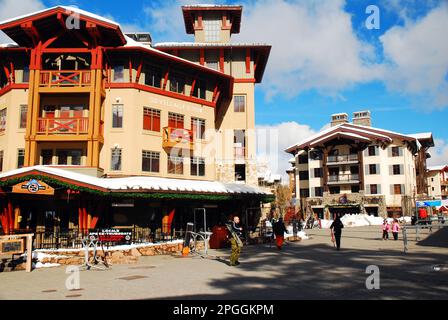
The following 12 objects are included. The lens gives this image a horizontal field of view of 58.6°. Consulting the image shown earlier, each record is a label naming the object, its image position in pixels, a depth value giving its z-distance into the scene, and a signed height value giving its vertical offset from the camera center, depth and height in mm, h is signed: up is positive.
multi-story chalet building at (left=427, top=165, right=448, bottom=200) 90062 +6500
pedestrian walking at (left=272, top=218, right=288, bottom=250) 19734 -1184
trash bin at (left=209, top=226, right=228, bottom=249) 21125 -1582
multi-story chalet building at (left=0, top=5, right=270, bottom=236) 23250 +5344
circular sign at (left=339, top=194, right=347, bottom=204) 56125 +1242
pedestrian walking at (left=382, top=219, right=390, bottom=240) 25562 -1332
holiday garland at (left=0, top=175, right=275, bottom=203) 18327 +784
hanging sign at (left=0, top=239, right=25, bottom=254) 13403 -1265
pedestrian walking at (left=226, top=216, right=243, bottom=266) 13812 -1199
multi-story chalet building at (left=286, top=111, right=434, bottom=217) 56188 +5386
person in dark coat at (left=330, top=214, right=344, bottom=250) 18950 -954
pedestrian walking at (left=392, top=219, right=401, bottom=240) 24641 -1344
